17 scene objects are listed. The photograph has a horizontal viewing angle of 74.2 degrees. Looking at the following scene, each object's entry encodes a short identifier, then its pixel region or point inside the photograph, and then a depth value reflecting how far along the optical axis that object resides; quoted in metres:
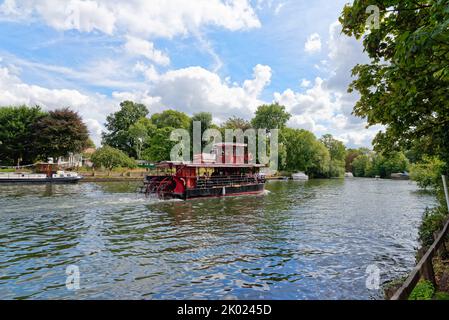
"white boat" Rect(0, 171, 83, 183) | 42.88
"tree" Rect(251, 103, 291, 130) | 85.19
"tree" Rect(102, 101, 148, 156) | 86.00
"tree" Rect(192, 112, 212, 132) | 71.81
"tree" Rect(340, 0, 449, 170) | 4.44
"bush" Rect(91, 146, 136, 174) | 59.66
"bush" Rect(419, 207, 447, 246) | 10.87
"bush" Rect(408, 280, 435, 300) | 5.46
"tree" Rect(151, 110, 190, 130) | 82.69
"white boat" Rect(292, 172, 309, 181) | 76.59
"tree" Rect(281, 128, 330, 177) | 86.38
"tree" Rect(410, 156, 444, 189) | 34.21
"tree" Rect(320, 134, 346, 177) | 104.44
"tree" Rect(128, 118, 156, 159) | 78.88
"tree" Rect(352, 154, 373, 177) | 106.88
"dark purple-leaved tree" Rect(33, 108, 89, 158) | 55.09
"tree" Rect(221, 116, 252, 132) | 78.47
